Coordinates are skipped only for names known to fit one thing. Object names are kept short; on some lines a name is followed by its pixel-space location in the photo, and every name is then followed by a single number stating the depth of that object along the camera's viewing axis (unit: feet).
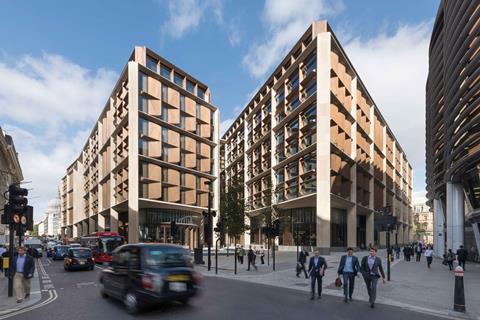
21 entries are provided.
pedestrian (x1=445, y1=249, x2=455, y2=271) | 82.28
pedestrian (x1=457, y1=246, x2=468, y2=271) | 73.03
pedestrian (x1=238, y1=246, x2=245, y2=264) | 94.92
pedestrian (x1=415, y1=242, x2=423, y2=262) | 114.77
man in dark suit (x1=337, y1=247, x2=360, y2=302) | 39.09
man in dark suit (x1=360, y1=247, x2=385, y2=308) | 36.24
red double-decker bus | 103.55
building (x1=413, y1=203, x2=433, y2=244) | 467.93
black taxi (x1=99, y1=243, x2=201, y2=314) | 31.71
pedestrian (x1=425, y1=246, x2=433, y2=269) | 87.61
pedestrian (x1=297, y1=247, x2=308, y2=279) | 64.44
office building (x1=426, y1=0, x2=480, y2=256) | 82.33
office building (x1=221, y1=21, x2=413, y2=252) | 153.69
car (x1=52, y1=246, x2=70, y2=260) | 124.36
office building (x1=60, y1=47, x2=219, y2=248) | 175.52
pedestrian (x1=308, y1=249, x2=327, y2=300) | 40.57
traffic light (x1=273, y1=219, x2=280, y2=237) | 79.22
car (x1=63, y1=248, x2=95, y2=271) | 78.02
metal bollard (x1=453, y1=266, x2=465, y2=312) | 34.96
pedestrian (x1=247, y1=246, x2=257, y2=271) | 77.51
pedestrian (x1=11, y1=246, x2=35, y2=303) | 39.65
